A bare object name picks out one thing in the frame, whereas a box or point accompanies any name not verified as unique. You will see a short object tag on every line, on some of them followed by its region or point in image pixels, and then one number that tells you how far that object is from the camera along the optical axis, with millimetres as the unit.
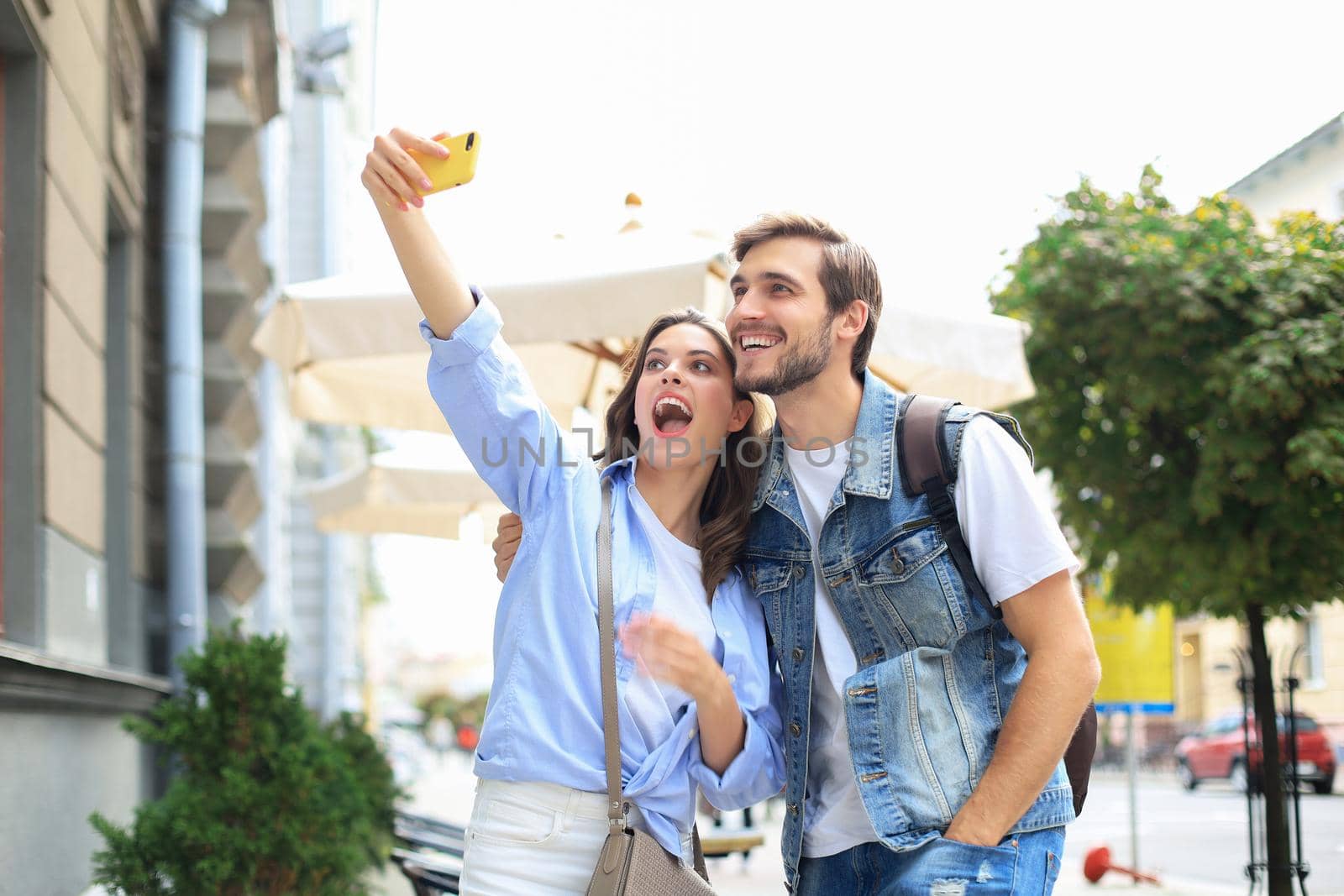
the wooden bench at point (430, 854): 3684
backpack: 2518
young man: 2377
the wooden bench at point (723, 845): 5215
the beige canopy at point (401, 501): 8664
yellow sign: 11047
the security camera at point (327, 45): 15797
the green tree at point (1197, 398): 7184
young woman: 2336
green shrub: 4824
